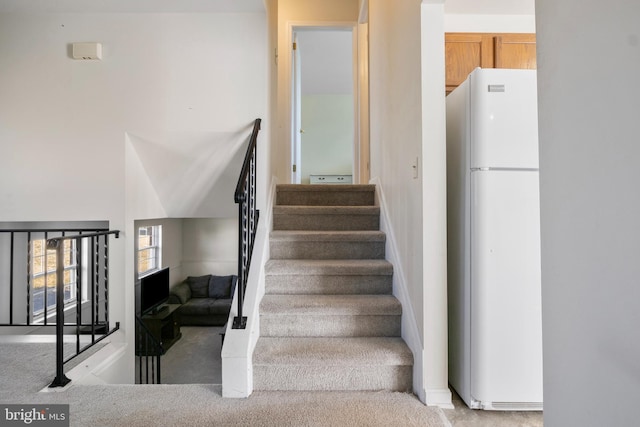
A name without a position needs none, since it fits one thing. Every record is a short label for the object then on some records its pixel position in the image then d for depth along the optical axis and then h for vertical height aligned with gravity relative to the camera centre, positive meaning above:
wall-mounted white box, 2.47 +1.36
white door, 4.18 +1.42
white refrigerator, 1.58 -0.15
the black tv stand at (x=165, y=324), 4.65 -1.61
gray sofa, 5.62 -1.48
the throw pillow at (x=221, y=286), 5.98 -1.28
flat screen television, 4.74 -1.13
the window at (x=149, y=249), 5.22 -0.49
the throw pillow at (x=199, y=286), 6.04 -1.28
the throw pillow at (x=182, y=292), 5.68 -1.33
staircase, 1.73 -0.56
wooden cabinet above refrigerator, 2.16 +1.16
